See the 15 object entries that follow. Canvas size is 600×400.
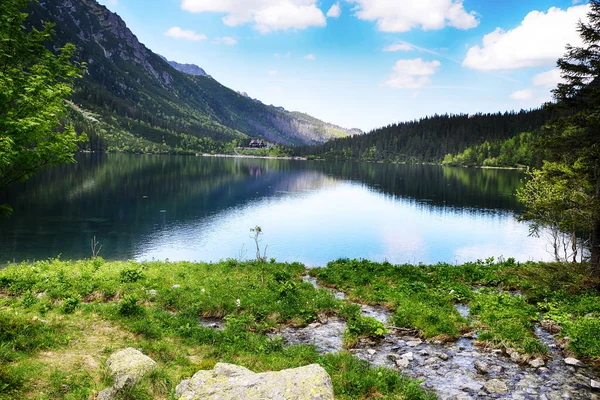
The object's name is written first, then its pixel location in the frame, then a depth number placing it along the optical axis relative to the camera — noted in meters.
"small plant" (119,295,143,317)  15.61
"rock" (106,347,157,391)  9.34
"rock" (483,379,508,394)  10.83
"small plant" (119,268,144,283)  20.67
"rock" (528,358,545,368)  12.21
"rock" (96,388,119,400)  9.00
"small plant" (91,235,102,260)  41.43
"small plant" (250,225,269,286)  22.06
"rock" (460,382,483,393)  10.96
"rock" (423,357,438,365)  12.84
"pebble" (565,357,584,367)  12.12
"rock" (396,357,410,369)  12.63
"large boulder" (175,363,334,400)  7.56
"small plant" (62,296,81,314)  15.38
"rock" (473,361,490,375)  12.03
